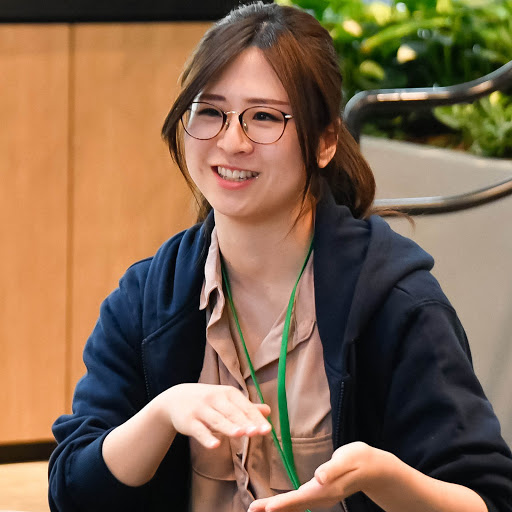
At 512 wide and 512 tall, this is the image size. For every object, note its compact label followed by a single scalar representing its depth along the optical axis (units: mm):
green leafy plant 7422
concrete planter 6379
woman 2754
